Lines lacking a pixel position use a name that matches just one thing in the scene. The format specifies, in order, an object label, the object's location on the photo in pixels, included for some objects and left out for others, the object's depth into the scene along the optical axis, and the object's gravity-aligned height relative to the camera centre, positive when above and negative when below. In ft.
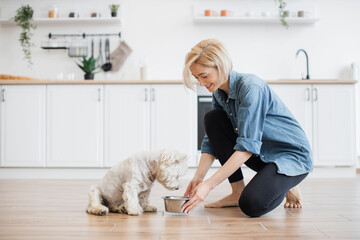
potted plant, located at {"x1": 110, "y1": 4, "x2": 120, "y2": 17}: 14.80 +4.40
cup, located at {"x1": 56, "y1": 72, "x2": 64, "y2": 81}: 14.69 +1.83
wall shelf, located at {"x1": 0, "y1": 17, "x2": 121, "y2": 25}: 14.79 +4.01
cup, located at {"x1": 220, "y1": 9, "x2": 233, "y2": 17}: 14.75 +4.22
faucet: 14.37 +2.29
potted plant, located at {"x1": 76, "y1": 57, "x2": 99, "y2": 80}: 14.17 +2.09
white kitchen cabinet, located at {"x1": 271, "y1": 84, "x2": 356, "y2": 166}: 12.94 +0.27
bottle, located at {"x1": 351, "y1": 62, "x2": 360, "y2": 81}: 14.70 +2.01
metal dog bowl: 6.13 -1.27
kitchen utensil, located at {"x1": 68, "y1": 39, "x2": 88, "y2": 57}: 15.06 +2.93
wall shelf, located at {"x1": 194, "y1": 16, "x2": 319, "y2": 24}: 14.66 +3.97
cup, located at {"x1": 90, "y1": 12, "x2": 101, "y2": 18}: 14.96 +4.25
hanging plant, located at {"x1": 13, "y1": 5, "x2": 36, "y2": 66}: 14.76 +3.85
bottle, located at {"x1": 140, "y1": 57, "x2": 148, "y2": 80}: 14.47 +1.94
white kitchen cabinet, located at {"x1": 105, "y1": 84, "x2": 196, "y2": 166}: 12.87 +0.29
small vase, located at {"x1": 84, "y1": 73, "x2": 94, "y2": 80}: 14.19 +1.76
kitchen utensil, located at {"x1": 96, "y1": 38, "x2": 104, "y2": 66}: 15.19 +2.55
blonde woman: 5.65 -0.24
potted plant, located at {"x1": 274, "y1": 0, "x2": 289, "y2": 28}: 14.54 +4.26
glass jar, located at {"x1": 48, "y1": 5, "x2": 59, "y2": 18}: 14.92 +4.33
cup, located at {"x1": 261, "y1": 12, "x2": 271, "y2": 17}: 14.74 +4.17
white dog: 5.83 -0.91
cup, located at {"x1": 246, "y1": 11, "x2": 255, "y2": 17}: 14.76 +4.20
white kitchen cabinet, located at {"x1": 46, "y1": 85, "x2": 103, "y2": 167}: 12.84 +0.00
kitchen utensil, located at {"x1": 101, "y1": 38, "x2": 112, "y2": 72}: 15.02 +2.50
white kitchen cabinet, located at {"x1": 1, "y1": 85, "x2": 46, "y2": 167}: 12.90 +0.04
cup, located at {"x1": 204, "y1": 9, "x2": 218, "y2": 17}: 14.75 +4.23
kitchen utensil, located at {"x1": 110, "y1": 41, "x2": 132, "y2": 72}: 15.07 +2.68
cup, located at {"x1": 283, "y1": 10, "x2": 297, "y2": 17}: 14.60 +4.16
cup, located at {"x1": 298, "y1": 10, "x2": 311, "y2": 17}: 14.73 +4.19
